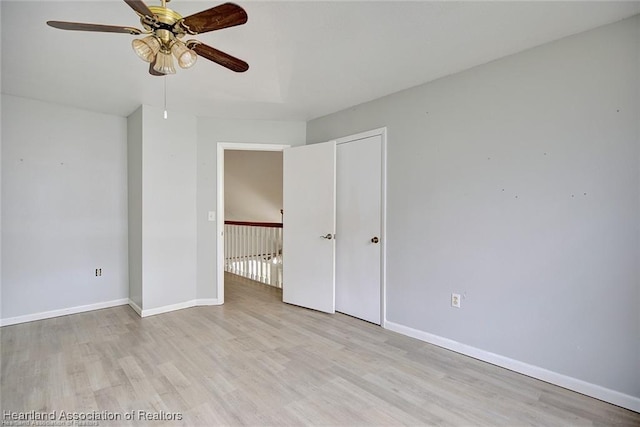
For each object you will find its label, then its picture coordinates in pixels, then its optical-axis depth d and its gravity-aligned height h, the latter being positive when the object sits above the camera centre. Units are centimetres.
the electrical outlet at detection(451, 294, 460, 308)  259 -74
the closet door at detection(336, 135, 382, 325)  321 -17
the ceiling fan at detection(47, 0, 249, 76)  136 +87
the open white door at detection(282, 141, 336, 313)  353 -16
